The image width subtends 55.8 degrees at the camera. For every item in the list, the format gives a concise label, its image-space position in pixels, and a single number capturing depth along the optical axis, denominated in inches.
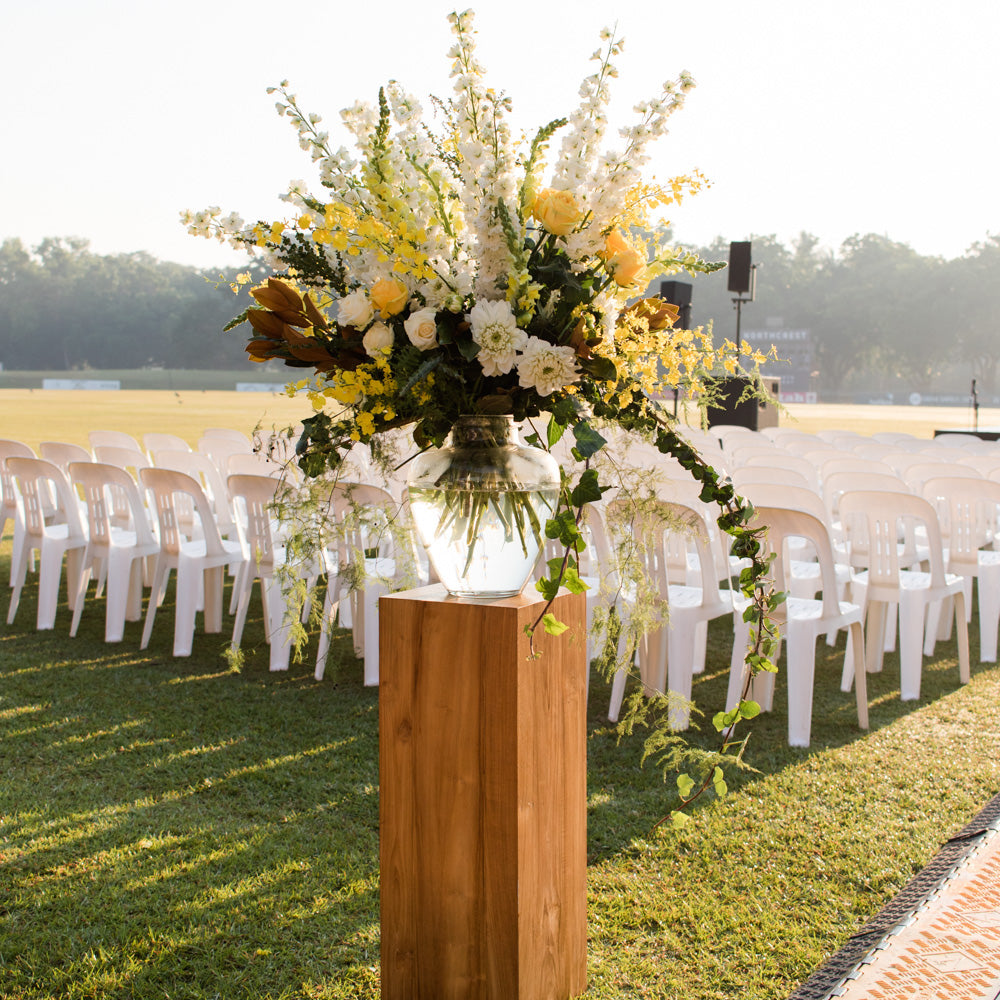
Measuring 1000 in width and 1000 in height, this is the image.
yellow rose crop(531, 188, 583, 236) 60.1
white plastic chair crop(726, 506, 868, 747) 145.9
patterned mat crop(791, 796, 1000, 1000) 62.2
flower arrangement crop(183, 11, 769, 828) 60.4
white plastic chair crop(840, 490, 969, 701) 163.8
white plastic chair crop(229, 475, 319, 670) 175.2
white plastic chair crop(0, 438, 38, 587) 228.5
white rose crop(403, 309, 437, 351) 60.9
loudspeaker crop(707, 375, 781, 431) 540.7
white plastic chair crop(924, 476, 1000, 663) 187.9
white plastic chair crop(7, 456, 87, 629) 214.1
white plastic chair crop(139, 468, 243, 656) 192.7
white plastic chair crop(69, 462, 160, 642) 199.6
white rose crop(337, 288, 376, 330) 61.1
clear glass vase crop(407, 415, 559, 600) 65.8
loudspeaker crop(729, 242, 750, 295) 606.5
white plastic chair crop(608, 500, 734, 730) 150.6
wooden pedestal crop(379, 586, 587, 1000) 69.7
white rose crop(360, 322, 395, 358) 62.1
